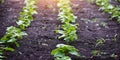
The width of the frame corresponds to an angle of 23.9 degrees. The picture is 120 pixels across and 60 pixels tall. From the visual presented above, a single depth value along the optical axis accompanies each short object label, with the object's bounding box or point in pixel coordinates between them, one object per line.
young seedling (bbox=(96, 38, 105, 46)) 6.80
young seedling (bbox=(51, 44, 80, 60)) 5.39
